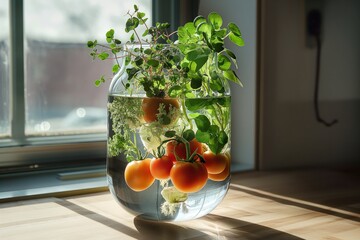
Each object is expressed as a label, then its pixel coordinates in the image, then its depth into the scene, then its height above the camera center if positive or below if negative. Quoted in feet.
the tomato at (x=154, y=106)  2.62 -0.09
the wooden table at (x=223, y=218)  2.79 -0.75
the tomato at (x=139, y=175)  2.64 -0.43
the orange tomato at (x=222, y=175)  2.74 -0.45
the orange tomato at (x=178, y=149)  2.61 -0.30
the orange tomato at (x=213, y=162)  2.67 -0.37
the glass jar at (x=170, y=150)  2.59 -0.31
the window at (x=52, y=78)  4.10 +0.07
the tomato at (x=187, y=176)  2.52 -0.42
